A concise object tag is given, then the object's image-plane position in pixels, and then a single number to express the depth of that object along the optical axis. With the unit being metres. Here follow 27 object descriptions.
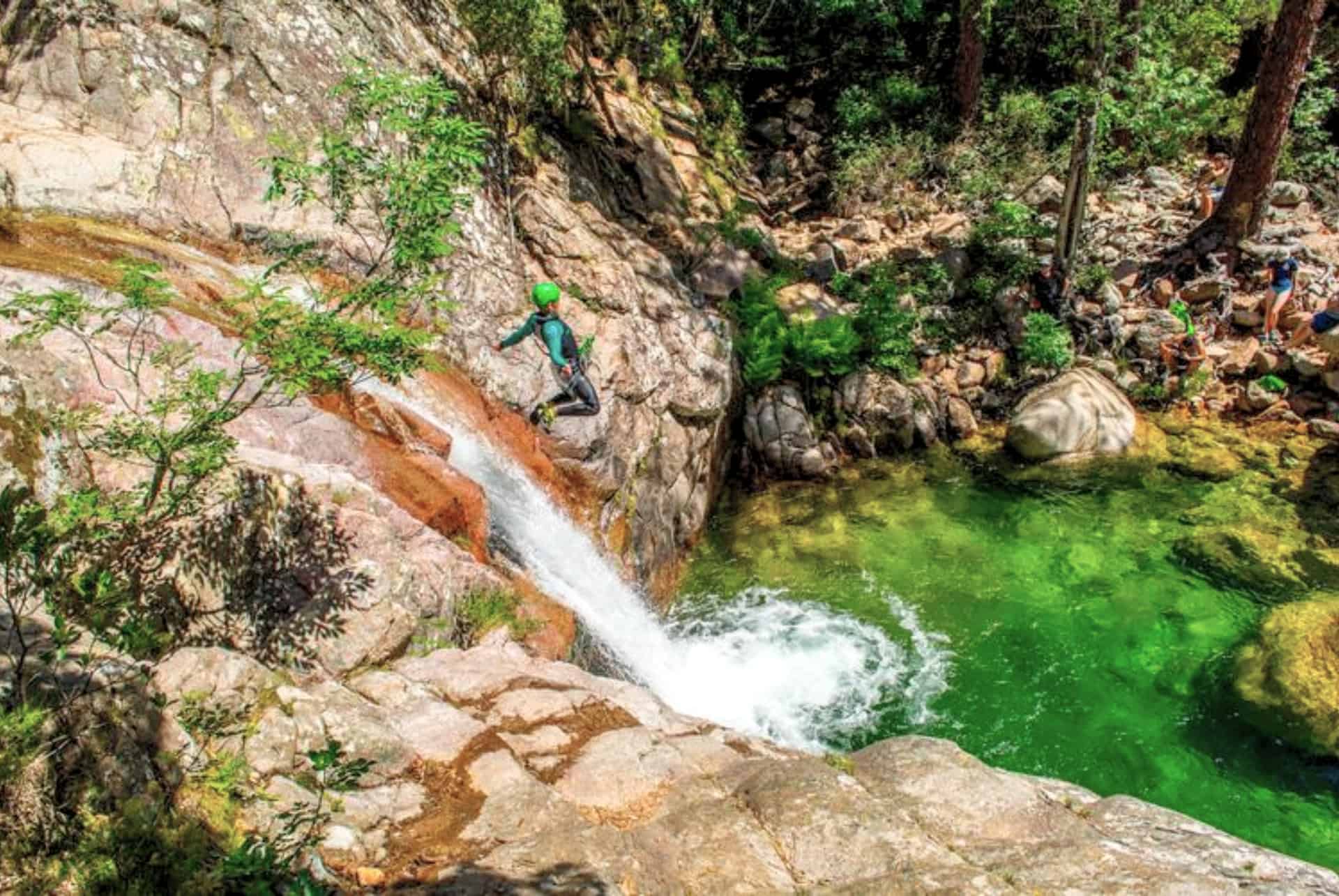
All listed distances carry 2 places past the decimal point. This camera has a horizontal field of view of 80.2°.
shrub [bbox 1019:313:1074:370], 12.89
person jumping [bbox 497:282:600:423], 8.88
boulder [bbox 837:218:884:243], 15.33
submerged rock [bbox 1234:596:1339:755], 7.28
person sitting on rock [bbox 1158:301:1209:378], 12.98
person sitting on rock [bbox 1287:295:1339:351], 12.23
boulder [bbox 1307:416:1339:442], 11.75
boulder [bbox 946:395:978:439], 12.89
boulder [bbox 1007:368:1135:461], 11.95
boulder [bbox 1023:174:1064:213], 14.97
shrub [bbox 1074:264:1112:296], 13.95
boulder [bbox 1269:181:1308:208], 14.90
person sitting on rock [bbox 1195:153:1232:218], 14.61
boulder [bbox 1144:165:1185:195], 15.67
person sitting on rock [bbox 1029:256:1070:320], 13.60
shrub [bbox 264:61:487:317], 4.52
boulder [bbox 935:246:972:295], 14.30
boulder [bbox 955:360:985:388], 13.31
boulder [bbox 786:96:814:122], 18.22
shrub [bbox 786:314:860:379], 12.31
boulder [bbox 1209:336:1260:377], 12.97
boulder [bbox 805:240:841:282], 14.38
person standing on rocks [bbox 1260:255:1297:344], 12.83
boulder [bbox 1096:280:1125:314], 13.79
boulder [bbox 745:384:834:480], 12.05
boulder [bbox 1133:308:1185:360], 13.30
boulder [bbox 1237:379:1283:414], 12.45
